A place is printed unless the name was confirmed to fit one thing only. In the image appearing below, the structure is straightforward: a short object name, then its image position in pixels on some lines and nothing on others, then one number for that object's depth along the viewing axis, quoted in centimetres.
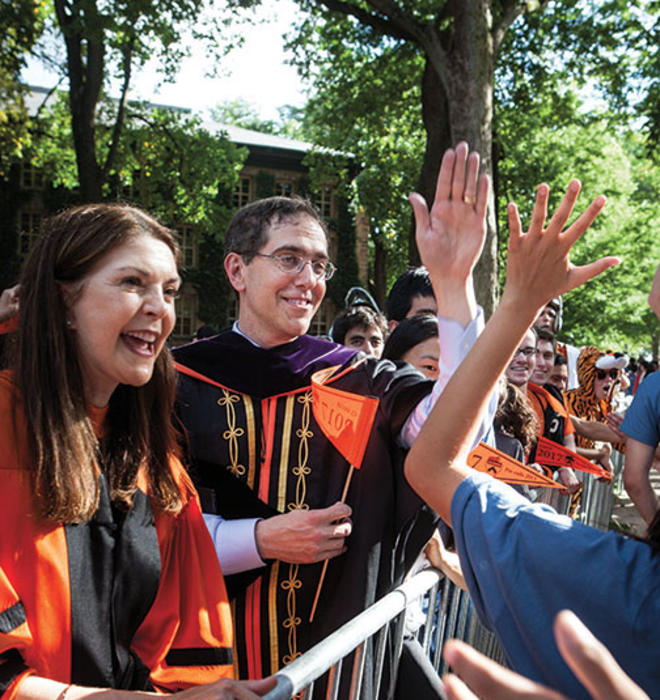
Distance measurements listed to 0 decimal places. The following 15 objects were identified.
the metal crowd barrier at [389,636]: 170
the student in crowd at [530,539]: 113
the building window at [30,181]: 3045
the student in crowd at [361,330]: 506
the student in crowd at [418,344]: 323
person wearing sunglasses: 747
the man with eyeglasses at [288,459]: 241
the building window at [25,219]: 3047
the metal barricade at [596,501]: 589
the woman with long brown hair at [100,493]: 161
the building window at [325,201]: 3569
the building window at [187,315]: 3422
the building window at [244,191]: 3472
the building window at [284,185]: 3500
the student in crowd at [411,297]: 425
